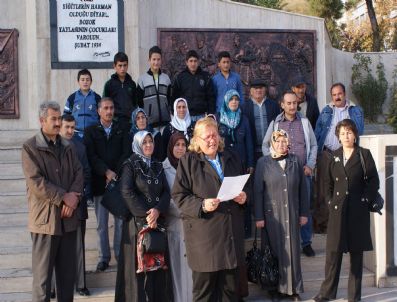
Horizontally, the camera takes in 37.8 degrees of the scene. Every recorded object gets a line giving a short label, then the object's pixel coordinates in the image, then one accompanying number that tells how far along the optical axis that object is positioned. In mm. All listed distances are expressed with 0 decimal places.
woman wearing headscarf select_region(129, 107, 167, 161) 6383
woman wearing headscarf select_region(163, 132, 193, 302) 5469
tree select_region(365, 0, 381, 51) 21734
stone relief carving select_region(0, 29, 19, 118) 10430
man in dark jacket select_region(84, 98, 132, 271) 6055
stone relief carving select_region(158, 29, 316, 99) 11102
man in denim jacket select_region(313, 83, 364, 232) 6863
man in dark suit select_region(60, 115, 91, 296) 5758
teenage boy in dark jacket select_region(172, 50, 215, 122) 7492
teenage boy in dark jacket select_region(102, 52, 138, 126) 7359
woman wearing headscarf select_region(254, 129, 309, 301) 5758
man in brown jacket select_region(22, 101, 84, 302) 4844
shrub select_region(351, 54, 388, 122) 15172
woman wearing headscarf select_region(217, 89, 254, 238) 6723
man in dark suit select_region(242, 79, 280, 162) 7043
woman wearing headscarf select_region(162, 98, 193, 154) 6555
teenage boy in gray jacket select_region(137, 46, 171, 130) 7457
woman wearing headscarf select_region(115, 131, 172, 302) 5180
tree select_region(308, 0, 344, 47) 22078
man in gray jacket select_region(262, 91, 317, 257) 6523
